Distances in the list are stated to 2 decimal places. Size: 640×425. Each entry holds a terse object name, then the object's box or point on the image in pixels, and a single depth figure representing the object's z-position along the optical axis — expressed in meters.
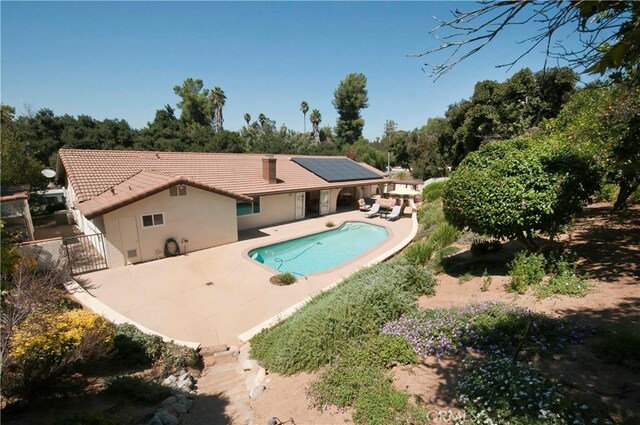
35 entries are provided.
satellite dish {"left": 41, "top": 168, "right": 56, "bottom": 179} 19.25
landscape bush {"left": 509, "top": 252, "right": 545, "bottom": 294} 7.19
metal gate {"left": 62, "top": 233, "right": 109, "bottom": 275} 12.27
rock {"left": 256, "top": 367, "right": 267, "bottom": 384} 6.32
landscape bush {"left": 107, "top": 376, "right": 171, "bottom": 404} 5.45
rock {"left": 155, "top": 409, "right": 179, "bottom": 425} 4.74
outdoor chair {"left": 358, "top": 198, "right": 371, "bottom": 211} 25.46
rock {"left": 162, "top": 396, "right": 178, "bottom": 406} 5.32
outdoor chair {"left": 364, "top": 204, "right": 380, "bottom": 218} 23.29
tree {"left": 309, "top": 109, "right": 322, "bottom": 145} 66.81
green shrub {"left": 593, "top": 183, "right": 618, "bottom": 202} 14.58
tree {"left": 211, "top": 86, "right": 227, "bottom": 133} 56.84
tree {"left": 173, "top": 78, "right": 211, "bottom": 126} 53.28
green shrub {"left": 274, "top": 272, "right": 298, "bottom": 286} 11.77
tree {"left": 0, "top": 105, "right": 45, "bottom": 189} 18.97
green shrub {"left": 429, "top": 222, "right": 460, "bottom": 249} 13.16
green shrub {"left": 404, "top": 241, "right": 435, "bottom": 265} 10.91
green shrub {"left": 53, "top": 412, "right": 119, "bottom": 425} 4.04
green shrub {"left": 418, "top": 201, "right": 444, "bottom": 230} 18.30
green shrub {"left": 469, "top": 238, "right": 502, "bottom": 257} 10.31
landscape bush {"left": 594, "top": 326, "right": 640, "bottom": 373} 4.10
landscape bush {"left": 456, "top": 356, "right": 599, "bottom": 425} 3.46
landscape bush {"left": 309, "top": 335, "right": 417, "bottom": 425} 4.32
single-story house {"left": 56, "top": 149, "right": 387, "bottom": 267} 13.03
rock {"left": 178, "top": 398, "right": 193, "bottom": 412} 5.46
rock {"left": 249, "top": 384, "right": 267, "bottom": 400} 5.85
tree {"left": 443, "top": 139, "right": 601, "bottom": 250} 7.32
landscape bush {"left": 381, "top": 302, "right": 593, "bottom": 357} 4.91
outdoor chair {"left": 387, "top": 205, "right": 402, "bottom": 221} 22.53
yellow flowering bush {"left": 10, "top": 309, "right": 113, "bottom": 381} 5.04
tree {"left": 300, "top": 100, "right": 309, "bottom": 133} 71.44
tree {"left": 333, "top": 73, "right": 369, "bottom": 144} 58.48
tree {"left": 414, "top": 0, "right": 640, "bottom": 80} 2.39
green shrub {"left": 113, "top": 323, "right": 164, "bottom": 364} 7.19
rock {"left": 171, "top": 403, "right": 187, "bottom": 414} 5.21
